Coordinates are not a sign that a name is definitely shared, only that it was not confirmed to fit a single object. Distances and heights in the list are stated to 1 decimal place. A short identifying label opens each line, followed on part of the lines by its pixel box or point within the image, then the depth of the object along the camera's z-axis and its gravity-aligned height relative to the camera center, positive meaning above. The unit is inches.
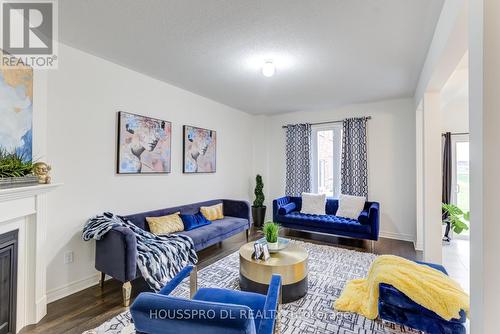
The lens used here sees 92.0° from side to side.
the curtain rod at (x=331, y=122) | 189.2 +40.1
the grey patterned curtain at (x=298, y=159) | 214.8 +8.5
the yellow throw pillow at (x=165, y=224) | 126.8 -30.7
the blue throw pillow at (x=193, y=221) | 142.1 -32.6
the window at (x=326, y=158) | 206.5 +9.1
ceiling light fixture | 112.5 +47.2
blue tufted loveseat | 154.3 -36.1
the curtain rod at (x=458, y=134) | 187.3 +27.8
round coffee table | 94.3 -42.1
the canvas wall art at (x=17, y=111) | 77.5 +19.1
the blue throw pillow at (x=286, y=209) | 187.0 -31.8
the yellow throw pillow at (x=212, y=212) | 162.6 -30.1
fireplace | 73.5 -35.9
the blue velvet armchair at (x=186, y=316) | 38.0 -24.0
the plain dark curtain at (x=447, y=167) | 190.5 +1.6
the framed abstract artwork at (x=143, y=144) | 124.3 +13.0
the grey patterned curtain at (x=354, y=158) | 189.8 +8.4
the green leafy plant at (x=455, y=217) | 168.6 -35.0
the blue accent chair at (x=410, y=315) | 68.9 -44.3
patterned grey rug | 80.3 -52.7
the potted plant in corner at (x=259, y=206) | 217.2 -34.4
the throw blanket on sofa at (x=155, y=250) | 96.6 -36.0
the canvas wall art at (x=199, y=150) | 164.1 +13.1
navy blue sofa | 92.7 -35.5
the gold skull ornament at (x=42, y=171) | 83.1 -1.3
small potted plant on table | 112.5 -31.0
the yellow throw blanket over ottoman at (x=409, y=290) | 68.0 -36.6
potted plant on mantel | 72.0 -1.2
